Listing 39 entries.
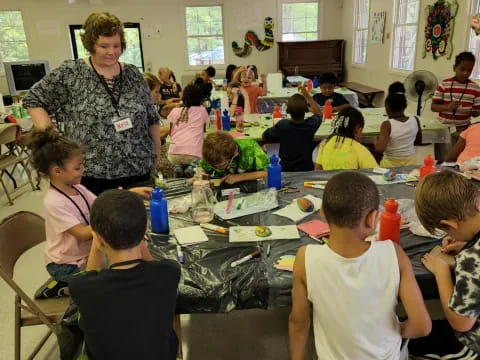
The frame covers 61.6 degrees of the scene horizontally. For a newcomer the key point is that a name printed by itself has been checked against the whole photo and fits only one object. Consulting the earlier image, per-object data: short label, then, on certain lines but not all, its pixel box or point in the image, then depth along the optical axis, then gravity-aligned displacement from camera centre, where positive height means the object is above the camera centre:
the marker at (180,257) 1.53 -0.73
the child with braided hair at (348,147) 2.56 -0.59
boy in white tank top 1.16 -0.65
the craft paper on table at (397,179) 2.20 -0.69
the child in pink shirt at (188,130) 3.51 -0.61
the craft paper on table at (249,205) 1.90 -0.70
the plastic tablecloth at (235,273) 1.38 -0.75
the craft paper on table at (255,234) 1.66 -0.72
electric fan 4.59 -0.41
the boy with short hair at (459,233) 1.15 -0.54
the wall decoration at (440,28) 5.27 +0.25
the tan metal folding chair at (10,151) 4.19 -0.95
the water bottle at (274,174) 2.12 -0.61
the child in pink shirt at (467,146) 2.53 -0.62
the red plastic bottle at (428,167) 2.15 -0.61
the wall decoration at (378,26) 7.28 +0.41
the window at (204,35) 9.49 +0.51
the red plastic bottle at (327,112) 4.18 -0.60
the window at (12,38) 9.06 +0.59
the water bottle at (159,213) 1.72 -0.64
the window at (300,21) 9.46 +0.72
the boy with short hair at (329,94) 4.61 -0.47
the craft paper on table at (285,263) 1.46 -0.74
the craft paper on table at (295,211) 1.84 -0.71
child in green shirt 2.13 -0.56
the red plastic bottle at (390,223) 1.54 -0.64
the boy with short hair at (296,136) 3.10 -0.62
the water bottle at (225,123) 3.80 -0.60
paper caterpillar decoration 9.52 +0.27
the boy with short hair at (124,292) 1.12 -0.62
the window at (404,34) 6.43 +0.23
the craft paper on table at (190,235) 1.66 -0.72
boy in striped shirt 3.84 -0.49
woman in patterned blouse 1.99 -0.20
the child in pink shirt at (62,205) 1.67 -0.58
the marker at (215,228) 1.72 -0.71
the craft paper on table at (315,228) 1.67 -0.72
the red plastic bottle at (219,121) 3.84 -0.59
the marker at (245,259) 1.50 -0.73
